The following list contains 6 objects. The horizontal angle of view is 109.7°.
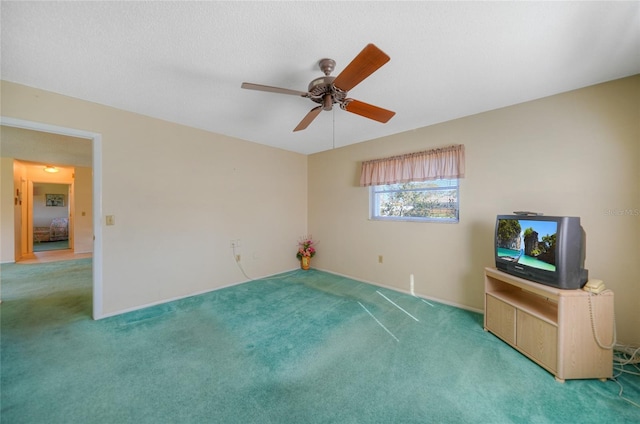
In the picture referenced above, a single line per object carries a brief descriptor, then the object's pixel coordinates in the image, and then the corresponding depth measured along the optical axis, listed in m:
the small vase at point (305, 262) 4.61
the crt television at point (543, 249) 1.73
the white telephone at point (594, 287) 1.67
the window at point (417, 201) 3.04
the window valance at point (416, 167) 2.88
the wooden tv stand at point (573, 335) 1.65
